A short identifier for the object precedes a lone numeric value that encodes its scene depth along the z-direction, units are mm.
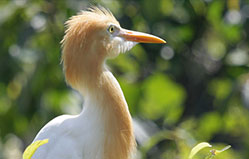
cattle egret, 4480
